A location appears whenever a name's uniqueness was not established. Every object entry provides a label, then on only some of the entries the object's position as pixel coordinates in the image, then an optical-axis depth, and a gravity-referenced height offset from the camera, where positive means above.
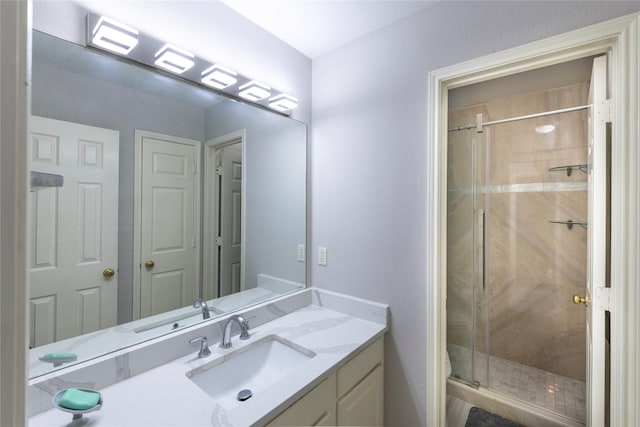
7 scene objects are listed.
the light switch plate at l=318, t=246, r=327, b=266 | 1.78 -0.26
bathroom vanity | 0.85 -0.59
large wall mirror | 0.90 +0.04
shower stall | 1.75 -0.22
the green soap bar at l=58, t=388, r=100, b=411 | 0.78 -0.53
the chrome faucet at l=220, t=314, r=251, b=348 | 1.25 -0.53
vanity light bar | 0.99 +0.64
